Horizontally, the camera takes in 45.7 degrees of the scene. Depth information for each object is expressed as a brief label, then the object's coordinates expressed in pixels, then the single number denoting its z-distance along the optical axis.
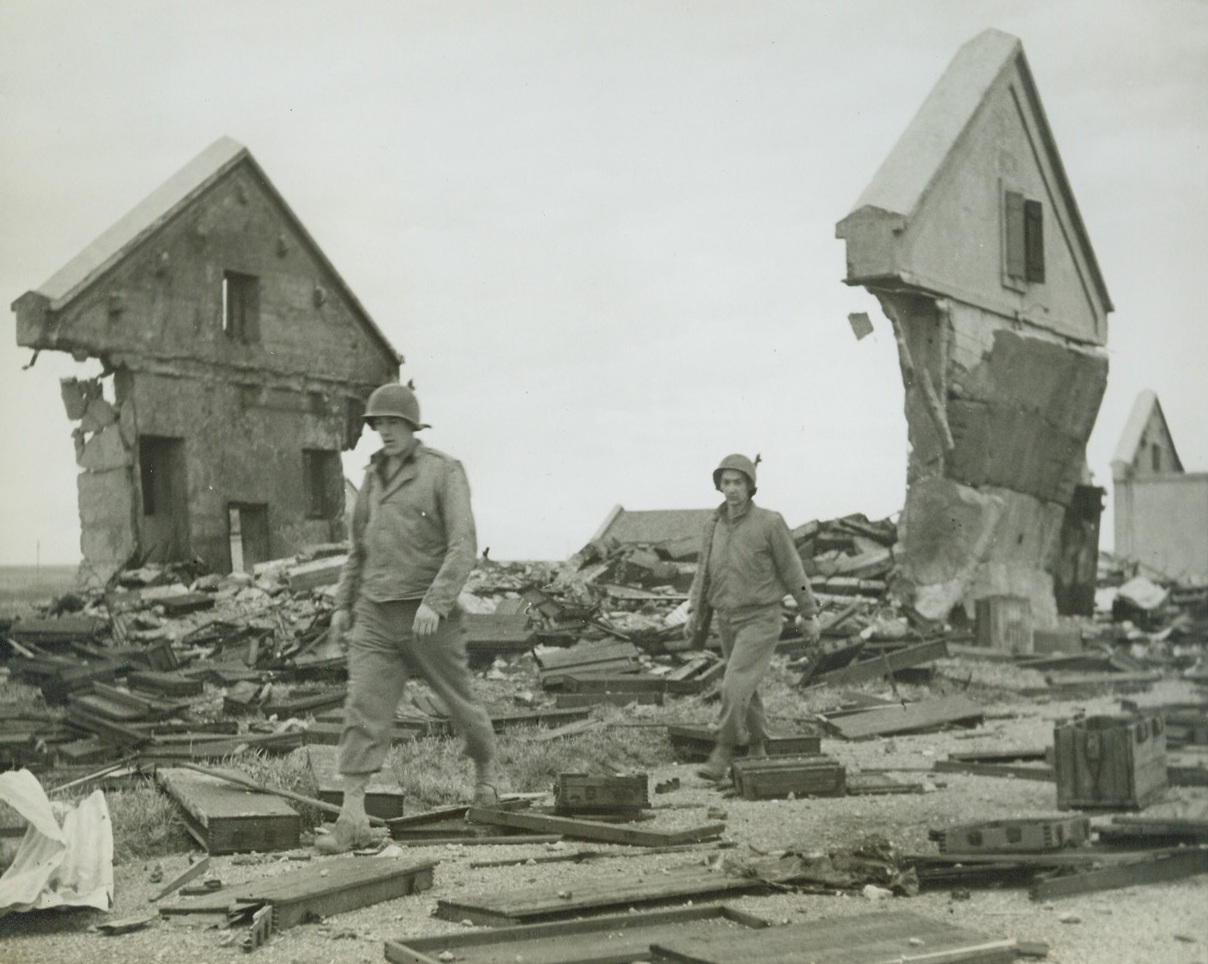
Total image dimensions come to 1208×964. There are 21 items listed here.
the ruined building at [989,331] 18.86
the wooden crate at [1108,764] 7.49
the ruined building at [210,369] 24.53
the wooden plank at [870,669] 15.70
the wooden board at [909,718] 12.40
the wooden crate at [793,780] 8.89
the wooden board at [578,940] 4.90
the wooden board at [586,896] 5.51
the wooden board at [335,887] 5.60
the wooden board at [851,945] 4.69
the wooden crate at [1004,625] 19.33
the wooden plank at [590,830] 7.22
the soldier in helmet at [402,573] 7.80
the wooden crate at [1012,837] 6.27
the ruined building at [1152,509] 32.81
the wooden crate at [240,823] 7.13
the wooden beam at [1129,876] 5.82
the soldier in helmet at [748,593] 10.09
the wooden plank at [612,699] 13.84
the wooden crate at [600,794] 7.95
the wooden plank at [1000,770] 9.38
